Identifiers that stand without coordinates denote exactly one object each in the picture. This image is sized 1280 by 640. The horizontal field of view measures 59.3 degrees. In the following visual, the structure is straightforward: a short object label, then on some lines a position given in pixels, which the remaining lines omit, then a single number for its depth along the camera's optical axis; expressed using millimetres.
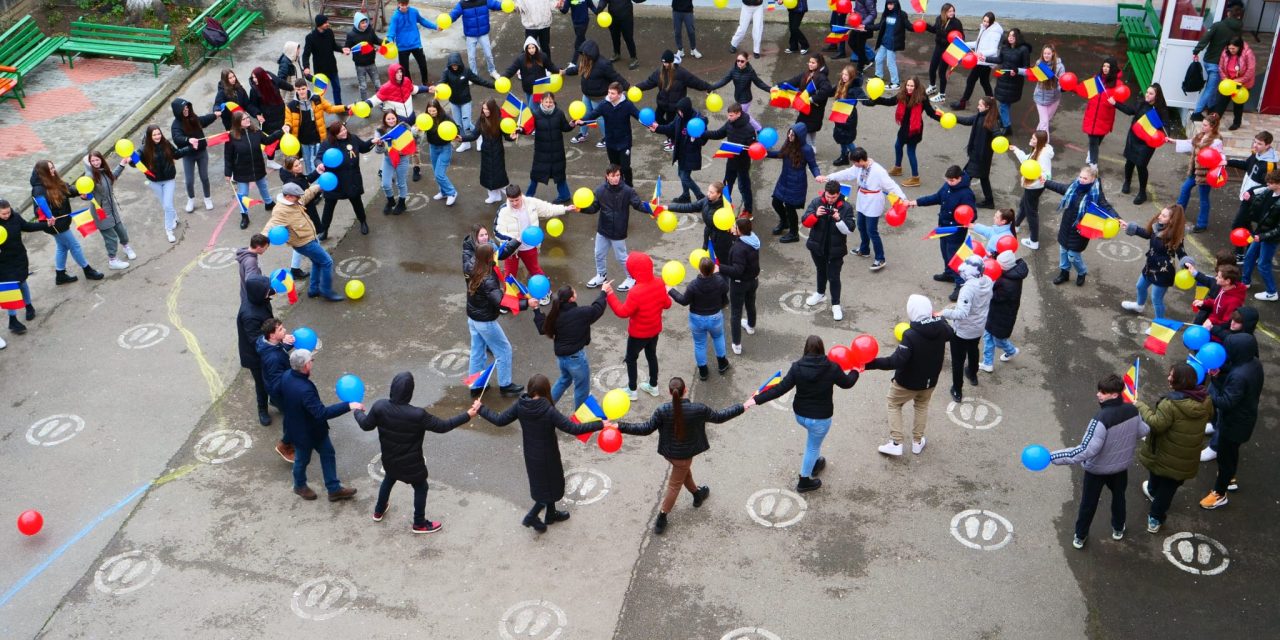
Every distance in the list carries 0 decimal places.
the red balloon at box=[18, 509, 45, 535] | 9172
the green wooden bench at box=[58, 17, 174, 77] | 18391
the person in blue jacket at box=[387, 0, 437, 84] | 16938
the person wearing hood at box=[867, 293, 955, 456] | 9242
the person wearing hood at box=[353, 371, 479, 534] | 8484
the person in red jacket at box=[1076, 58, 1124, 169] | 14383
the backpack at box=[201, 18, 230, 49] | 18312
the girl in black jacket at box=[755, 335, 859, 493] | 8773
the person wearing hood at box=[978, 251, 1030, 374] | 10398
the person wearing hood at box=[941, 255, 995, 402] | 10109
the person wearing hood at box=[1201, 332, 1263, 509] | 8766
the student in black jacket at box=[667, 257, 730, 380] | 10273
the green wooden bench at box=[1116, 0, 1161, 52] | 17656
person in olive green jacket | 8281
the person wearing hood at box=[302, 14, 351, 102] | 16703
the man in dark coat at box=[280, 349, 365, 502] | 8828
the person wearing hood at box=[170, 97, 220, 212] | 13797
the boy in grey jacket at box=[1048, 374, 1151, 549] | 8148
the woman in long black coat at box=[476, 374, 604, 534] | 8422
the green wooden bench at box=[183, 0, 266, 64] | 18766
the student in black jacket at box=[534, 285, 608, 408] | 9625
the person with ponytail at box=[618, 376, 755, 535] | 8461
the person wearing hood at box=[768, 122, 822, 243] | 12523
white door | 15961
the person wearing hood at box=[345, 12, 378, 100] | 16906
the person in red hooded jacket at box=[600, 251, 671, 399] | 9984
